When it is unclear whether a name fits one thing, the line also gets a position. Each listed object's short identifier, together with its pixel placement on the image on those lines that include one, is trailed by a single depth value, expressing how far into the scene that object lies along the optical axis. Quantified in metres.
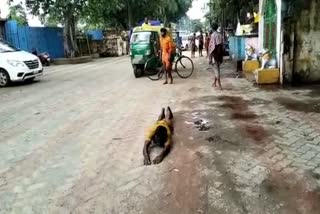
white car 13.67
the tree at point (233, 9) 20.00
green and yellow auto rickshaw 14.54
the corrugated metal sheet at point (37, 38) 24.50
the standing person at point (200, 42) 26.83
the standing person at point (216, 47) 10.80
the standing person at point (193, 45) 26.25
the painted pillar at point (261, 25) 13.97
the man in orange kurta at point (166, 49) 12.48
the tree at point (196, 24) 91.28
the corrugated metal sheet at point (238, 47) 17.46
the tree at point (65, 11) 24.56
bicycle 14.19
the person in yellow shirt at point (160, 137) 5.66
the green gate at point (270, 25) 11.91
